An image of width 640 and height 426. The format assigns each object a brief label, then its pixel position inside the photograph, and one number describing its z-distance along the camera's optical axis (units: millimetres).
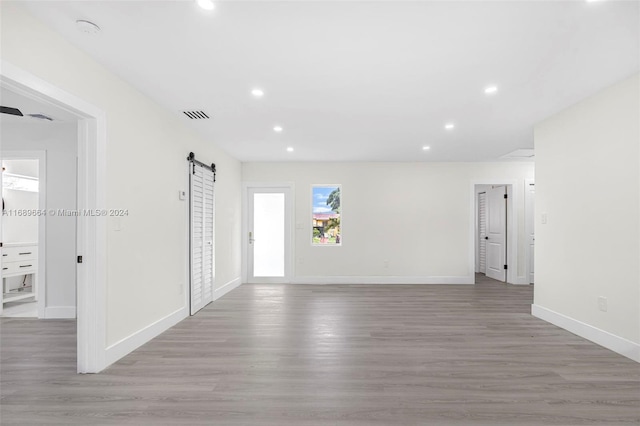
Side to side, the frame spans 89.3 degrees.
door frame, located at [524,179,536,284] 6530
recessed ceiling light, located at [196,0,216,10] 1866
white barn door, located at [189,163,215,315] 4371
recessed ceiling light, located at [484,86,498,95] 3025
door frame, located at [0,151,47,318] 4285
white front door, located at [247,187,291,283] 6680
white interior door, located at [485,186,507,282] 6777
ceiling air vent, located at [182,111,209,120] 3754
